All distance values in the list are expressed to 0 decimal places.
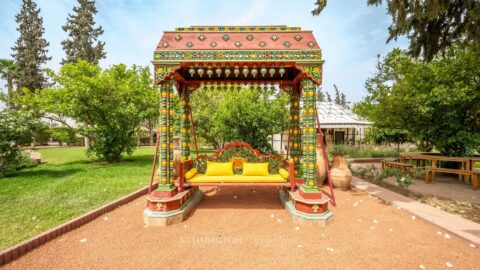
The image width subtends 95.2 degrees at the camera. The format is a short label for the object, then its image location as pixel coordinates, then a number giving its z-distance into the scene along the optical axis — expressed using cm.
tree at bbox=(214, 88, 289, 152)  1153
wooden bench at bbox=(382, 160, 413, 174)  849
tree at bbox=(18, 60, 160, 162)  1174
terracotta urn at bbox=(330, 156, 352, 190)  706
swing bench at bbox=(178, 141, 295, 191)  515
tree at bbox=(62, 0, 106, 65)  2888
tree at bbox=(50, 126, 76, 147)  1306
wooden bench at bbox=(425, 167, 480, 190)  700
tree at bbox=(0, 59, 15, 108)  3083
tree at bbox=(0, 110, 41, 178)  809
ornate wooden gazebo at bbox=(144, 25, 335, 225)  448
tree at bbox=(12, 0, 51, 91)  2992
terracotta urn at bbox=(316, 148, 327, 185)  753
